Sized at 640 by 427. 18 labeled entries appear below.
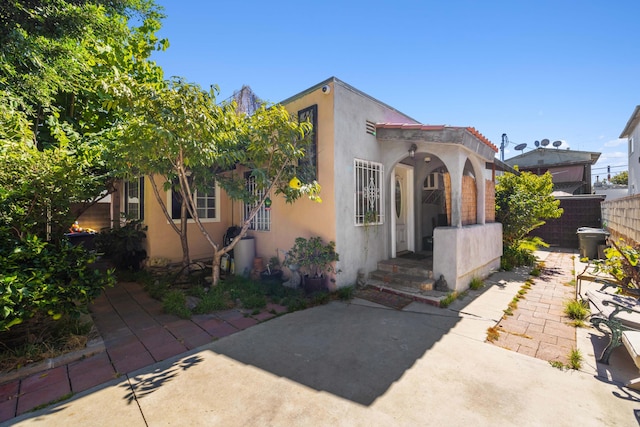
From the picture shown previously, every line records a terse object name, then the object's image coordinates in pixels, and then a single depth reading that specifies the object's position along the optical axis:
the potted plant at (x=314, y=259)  5.85
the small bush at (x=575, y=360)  3.23
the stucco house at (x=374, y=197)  5.93
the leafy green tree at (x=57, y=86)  3.60
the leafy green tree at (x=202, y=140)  4.28
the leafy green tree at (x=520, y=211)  8.95
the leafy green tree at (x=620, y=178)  41.97
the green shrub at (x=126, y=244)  7.82
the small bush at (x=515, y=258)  8.56
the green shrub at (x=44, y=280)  3.01
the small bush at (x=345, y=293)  5.73
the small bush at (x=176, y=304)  4.86
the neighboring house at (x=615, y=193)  21.72
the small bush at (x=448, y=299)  5.24
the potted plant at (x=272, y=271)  6.68
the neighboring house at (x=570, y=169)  20.34
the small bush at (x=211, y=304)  5.02
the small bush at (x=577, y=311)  4.63
